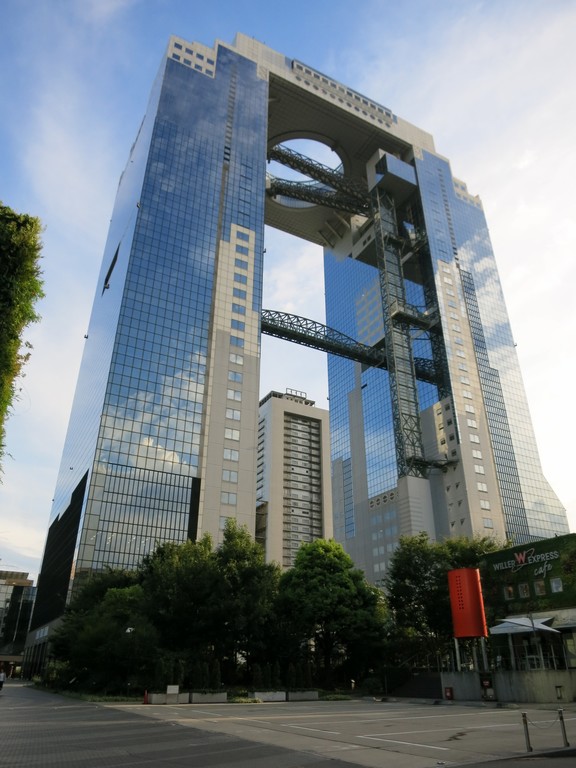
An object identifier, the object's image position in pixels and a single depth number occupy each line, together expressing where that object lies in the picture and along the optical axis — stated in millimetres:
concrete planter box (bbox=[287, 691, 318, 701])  36844
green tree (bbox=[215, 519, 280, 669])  38219
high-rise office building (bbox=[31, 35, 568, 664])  71875
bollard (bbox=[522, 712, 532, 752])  12508
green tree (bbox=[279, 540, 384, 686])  43031
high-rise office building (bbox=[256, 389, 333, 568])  133500
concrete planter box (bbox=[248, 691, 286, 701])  35356
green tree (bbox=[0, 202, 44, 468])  11961
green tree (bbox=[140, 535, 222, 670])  38219
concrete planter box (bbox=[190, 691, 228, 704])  32812
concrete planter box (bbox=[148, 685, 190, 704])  31047
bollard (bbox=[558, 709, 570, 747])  12828
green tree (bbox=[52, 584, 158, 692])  35344
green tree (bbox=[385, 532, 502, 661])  44156
